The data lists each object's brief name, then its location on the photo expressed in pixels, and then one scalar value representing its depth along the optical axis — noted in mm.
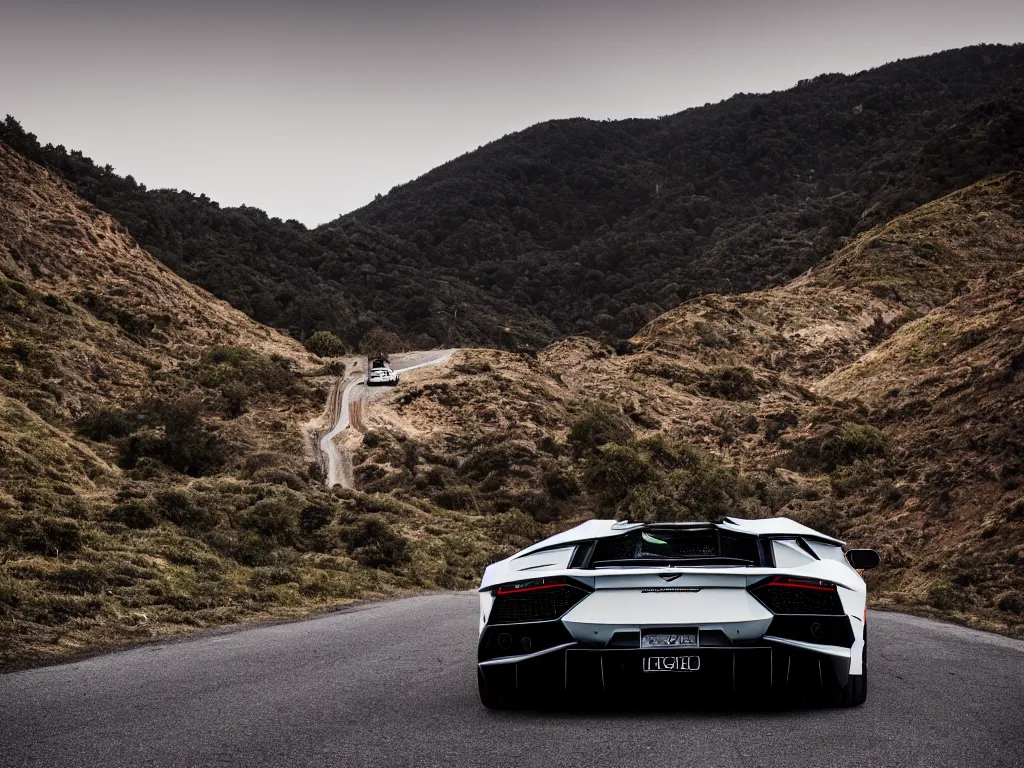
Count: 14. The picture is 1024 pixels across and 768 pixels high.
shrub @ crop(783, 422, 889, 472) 35500
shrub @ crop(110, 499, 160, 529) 22766
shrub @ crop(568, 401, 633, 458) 42969
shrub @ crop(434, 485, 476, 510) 36375
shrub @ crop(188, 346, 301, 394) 48812
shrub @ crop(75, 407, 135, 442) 36531
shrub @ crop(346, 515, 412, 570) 24359
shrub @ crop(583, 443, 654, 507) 34938
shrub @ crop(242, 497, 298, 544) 25297
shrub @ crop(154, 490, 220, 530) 24234
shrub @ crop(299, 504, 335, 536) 27266
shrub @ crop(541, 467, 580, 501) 36750
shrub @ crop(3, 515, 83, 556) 17734
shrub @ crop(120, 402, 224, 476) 34906
